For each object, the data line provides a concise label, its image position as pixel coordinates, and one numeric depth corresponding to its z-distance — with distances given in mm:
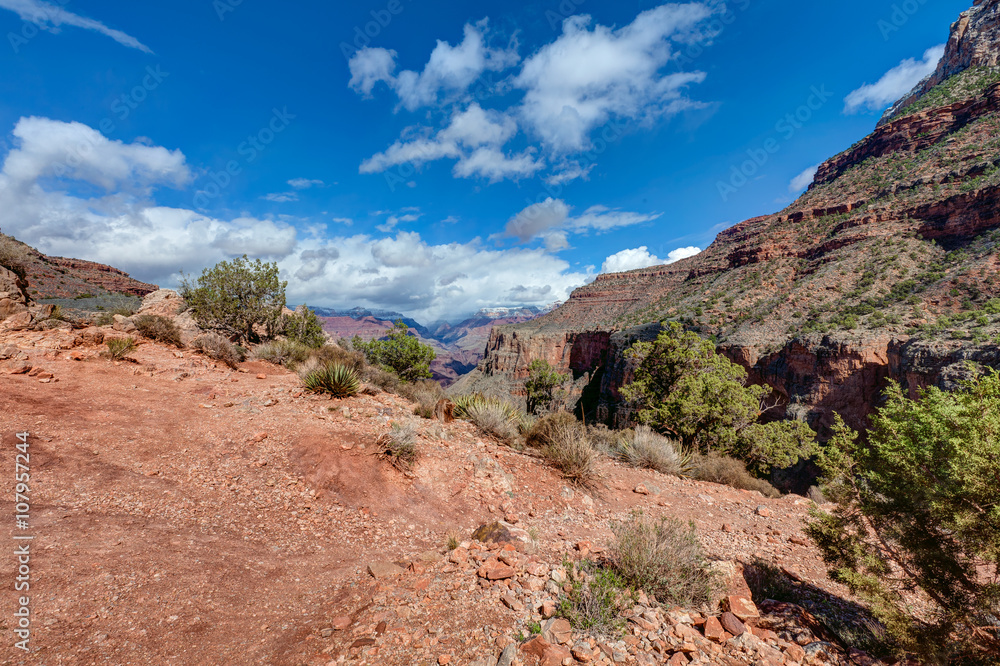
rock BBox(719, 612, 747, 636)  3389
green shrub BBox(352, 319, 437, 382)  20684
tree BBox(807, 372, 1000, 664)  2863
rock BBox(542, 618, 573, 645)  3118
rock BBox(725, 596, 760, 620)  3572
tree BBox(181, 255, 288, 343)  14688
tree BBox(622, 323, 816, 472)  12398
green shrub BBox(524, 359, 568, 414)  33750
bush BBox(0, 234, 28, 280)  11500
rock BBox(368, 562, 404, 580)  4059
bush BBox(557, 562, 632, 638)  3234
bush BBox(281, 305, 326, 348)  16625
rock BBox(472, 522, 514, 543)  4801
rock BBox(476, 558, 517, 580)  3947
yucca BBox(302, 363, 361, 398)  8141
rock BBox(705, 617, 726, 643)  3311
